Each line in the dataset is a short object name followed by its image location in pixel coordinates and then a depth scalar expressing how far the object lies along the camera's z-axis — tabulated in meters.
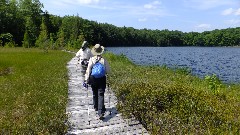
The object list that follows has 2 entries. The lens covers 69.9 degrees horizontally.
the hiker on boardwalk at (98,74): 5.59
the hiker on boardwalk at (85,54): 8.81
